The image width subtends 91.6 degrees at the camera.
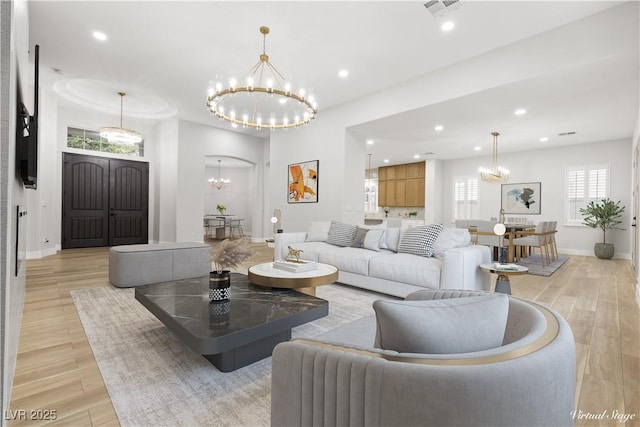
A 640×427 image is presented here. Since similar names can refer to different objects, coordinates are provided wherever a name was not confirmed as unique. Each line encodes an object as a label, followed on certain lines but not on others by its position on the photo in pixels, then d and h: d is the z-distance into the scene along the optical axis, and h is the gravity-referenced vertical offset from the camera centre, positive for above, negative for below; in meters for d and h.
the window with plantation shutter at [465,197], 9.85 +0.43
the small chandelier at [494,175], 7.55 +0.88
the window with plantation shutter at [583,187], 7.46 +0.60
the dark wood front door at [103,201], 7.14 +0.13
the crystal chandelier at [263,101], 3.57 +2.10
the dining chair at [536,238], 6.15 -0.57
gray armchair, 0.67 -0.41
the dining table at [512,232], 6.27 -0.43
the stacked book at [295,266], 2.88 -0.54
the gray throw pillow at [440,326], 0.86 -0.33
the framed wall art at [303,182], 6.58 +0.59
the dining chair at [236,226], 11.60 -0.68
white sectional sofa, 3.17 -0.62
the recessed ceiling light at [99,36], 3.92 +2.18
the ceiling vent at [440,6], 3.15 +2.11
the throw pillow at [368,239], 4.25 -0.41
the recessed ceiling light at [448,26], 3.51 +2.11
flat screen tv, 1.78 +0.39
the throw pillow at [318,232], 5.10 -0.38
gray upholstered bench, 3.83 -0.73
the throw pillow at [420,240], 3.70 -0.37
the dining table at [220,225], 10.88 -0.63
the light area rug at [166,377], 1.55 -1.03
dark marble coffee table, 1.72 -0.69
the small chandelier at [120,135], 6.21 +1.47
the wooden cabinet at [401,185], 10.78 +0.90
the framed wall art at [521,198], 8.52 +0.37
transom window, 7.26 +1.54
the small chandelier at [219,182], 11.61 +0.97
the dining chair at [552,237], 6.63 -0.55
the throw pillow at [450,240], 3.64 -0.35
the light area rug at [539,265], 5.29 -1.03
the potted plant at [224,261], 2.26 -0.39
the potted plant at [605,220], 6.96 -0.18
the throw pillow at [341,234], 4.60 -0.38
